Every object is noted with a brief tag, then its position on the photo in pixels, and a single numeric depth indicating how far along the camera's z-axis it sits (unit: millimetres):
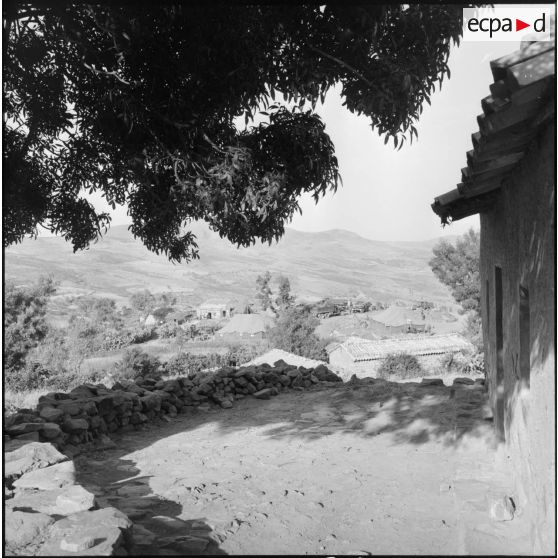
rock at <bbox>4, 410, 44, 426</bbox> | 6531
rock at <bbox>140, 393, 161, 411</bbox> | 8534
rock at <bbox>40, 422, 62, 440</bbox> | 6461
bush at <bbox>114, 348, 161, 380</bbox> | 25256
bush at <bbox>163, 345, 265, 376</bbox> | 25141
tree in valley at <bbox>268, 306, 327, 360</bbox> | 28859
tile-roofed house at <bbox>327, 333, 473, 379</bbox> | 25578
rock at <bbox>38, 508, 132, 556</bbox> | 2889
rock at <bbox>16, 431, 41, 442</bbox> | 6004
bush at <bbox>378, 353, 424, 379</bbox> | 22359
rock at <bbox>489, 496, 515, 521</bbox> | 4137
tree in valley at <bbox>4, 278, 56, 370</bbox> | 24688
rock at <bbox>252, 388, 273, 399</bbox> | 10109
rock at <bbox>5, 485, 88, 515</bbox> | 3584
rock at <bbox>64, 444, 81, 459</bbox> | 6501
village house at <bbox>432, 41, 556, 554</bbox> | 2416
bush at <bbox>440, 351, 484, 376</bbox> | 21428
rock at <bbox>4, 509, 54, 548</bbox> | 2992
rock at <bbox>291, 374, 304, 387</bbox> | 10891
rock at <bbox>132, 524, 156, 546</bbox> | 3441
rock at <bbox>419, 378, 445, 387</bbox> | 9995
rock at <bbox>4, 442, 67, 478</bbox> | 4492
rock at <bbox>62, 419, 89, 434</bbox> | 6916
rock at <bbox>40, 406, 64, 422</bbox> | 6980
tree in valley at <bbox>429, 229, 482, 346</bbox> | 24250
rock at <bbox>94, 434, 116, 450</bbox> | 7107
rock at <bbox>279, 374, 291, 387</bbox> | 10836
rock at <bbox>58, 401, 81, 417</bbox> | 7281
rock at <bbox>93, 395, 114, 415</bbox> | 7793
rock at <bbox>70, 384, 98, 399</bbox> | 8031
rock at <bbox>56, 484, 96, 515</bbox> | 3607
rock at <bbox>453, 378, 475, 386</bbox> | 10008
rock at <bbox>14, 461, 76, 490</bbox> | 4188
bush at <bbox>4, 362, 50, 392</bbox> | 21547
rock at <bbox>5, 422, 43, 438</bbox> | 6012
